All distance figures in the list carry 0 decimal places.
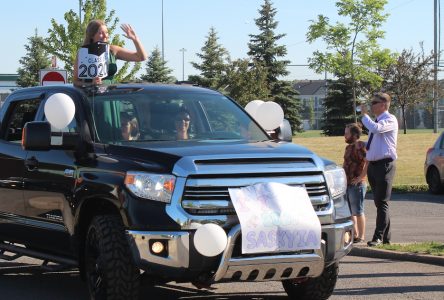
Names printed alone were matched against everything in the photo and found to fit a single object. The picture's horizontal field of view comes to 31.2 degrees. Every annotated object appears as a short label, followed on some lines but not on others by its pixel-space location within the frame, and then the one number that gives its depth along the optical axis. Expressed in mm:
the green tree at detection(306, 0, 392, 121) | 46469
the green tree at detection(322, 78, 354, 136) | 61188
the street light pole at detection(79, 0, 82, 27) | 34162
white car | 18828
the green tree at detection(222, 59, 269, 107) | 51031
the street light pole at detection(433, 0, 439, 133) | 58938
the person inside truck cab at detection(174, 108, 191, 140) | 6818
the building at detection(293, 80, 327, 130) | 107688
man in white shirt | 10016
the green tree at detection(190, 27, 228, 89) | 64269
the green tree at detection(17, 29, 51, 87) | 61438
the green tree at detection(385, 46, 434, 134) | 58250
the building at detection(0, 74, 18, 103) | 80019
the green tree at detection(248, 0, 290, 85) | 65812
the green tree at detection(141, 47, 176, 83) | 68594
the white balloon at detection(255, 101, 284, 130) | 8047
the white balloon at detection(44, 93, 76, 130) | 6766
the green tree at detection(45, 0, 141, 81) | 33688
